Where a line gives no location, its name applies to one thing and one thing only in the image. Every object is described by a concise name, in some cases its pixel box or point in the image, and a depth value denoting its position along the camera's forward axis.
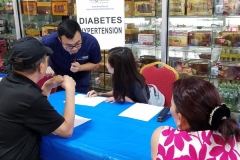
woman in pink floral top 0.95
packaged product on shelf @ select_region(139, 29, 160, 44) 3.32
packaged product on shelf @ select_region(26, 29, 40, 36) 4.13
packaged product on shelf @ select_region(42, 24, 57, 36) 3.93
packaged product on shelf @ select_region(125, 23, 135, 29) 3.49
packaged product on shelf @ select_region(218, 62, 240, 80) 2.95
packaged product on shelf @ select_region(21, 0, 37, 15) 3.97
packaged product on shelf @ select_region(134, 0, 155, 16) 3.21
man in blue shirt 2.51
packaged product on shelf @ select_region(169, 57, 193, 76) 3.19
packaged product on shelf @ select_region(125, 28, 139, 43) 3.48
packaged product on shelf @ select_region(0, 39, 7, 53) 4.49
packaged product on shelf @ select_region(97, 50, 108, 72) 3.73
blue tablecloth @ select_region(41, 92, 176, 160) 1.31
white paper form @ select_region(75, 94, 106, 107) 2.02
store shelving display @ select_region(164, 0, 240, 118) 2.90
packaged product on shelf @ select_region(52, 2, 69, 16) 3.72
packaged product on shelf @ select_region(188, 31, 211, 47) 3.02
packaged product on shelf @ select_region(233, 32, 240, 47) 2.84
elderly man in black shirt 1.30
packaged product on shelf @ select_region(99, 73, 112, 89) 3.81
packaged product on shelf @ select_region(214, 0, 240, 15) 2.80
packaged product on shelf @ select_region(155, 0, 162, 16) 3.17
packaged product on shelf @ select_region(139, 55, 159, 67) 3.43
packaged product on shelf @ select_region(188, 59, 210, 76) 3.11
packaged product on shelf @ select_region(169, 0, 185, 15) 3.02
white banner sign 2.94
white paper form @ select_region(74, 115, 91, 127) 1.65
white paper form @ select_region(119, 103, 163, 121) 1.73
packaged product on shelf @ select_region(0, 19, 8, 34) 4.48
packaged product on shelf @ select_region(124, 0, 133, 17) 3.37
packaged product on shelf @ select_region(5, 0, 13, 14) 4.25
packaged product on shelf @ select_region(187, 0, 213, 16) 2.91
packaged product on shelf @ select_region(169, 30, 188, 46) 3.10
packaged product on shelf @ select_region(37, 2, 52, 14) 3.87
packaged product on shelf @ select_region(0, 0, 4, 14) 4.39
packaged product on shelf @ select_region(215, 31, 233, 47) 2.88
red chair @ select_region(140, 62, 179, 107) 2.45
